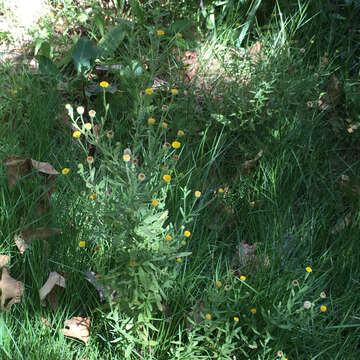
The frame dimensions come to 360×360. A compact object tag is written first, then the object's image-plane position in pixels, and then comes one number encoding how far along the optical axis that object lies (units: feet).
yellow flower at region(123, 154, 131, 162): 4.66
